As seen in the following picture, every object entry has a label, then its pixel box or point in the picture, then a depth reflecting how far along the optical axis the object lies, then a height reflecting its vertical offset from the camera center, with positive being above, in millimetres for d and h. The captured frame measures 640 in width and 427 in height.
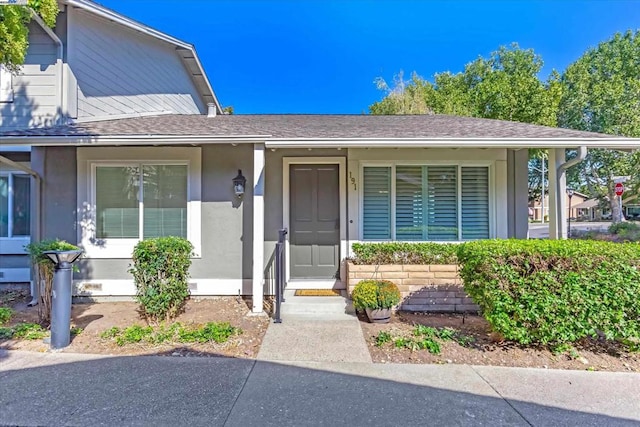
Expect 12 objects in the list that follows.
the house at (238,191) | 5941 +473
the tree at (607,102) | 16875 +6059
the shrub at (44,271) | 4547 -746
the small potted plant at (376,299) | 4715 -1182
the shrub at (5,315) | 4809 -1434
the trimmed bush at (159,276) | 4691 -845
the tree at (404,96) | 21078 +7891
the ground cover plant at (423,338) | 3979 -1540
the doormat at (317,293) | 5758 -1351
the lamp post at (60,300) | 3949 -996
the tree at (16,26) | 4168 +2462
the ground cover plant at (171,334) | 4176 -1526
